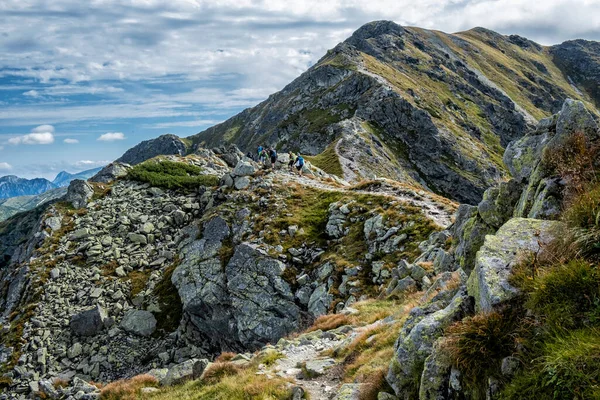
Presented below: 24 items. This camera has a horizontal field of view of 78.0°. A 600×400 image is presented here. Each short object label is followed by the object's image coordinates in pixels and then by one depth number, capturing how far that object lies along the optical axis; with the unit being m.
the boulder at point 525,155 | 13.20
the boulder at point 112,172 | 51.12
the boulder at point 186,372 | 15.70
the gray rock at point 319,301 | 26.41
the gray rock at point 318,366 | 12.82
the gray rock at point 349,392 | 9.77
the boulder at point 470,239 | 14.45
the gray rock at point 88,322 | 29.61
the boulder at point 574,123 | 10.81
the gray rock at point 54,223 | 40.41
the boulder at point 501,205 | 14.22
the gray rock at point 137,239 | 38.65
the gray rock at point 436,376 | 7.22
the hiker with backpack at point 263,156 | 48.39
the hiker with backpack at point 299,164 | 46.28
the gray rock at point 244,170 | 44.75
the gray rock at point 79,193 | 44.11
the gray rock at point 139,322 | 29.87
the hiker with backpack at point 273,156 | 46.12
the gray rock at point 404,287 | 19.27
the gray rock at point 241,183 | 43.06
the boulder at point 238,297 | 28.05
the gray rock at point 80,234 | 39.06
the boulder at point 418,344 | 8.32
